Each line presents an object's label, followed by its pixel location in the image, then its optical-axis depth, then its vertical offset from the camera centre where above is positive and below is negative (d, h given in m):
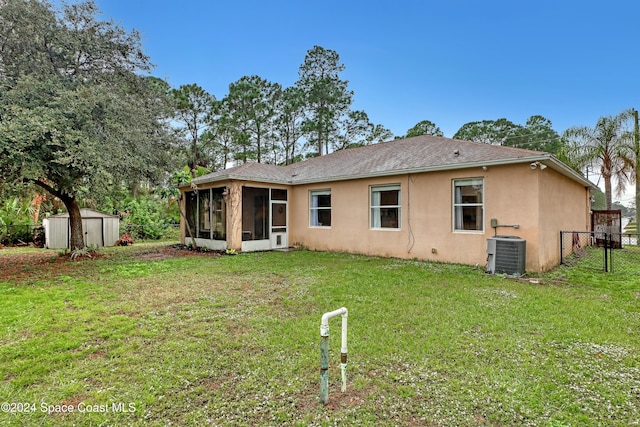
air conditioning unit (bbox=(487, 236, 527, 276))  7.35 -1.00
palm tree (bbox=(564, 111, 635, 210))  15.24 +3.43
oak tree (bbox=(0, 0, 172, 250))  7.21 +3.03
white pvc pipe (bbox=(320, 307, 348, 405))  2.31 -1.10
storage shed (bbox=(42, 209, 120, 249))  13.83 -0.58
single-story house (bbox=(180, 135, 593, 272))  8.02 +0.44
